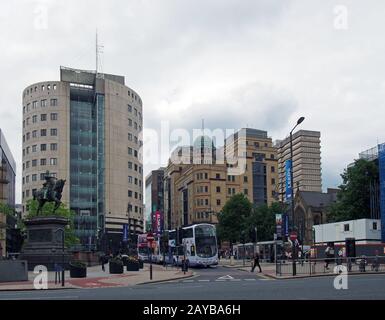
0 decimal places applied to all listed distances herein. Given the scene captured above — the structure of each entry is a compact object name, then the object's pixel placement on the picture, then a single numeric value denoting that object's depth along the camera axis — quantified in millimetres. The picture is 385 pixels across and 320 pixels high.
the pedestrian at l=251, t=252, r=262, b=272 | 44009
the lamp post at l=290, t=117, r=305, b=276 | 36931
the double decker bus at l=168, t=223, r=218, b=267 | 57375
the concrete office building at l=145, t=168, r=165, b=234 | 182500
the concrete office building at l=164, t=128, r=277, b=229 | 133000
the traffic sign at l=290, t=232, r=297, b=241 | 47153
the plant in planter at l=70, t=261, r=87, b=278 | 40281
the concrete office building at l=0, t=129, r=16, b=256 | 77250
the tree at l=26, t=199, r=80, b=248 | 76688
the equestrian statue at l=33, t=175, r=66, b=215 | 53622
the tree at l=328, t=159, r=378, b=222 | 82625
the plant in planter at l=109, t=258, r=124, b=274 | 45656
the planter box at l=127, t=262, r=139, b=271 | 50875
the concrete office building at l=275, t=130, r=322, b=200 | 178900
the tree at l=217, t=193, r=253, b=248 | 106125
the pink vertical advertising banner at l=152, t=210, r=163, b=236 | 72262
